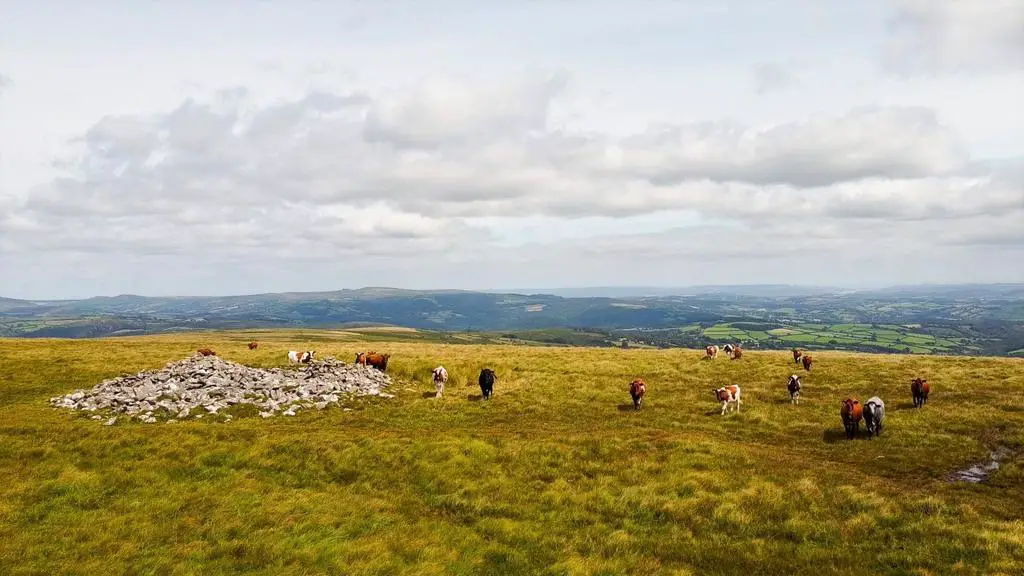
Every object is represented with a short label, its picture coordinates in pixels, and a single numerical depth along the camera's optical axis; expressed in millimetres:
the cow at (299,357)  47250
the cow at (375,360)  43750
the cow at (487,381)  35188
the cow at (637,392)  32375
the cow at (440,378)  36409
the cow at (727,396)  30609
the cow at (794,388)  31750
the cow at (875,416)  24594
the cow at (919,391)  29134
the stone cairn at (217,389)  31125
